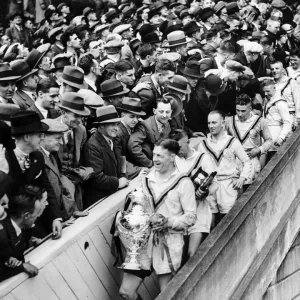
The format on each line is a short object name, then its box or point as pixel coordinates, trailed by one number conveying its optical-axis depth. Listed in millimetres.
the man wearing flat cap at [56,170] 6824
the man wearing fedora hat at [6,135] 6016
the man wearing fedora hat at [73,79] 9055
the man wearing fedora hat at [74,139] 7375
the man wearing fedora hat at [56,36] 14780
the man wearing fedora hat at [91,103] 8273
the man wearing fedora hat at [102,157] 7617
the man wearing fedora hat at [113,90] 8953
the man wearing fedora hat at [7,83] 8008
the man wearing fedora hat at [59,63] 10961
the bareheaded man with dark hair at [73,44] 13675
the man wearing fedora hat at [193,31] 14633
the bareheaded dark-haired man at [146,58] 11766
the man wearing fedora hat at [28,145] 6223
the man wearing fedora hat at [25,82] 8652
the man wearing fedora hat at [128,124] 8430
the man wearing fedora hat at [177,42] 12320
